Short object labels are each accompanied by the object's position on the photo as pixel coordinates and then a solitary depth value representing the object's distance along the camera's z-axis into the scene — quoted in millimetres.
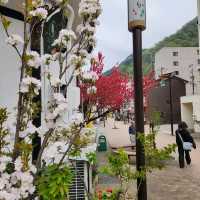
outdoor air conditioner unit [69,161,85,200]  3551
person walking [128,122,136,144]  11569
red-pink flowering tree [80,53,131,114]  10457
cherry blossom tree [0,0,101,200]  1395
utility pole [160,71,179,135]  17713
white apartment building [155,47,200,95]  42100
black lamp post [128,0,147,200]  2445
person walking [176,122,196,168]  7693
